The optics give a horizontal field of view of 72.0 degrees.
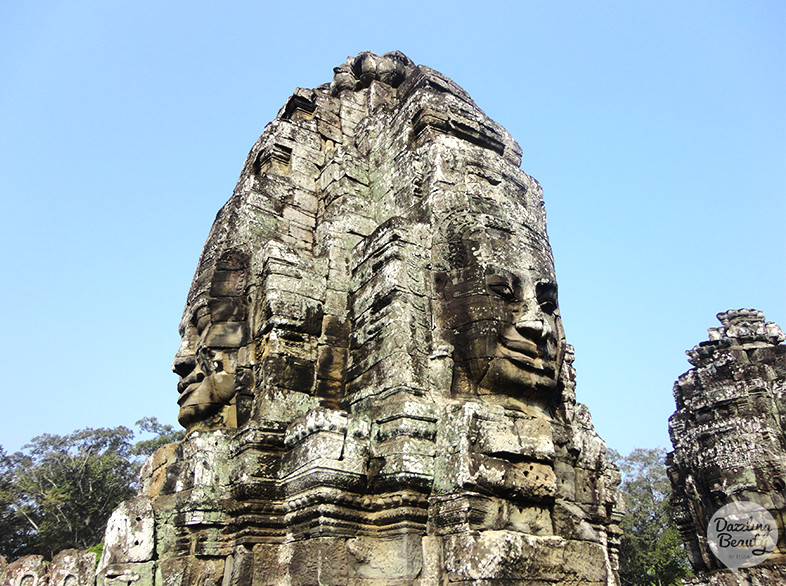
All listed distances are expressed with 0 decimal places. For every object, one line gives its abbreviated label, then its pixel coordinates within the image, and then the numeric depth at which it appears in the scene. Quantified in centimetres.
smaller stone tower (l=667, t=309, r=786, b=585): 930
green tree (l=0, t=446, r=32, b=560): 3456
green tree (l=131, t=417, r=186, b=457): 4222
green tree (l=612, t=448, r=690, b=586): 2719
